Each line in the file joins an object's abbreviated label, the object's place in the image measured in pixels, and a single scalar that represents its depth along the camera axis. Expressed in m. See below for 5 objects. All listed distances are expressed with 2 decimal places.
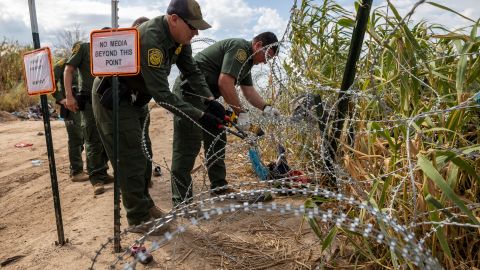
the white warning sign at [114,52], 2.11
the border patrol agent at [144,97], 2.45
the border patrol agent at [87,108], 3.78
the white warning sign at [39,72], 2.38
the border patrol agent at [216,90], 3.04
